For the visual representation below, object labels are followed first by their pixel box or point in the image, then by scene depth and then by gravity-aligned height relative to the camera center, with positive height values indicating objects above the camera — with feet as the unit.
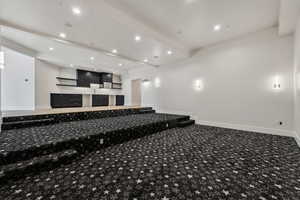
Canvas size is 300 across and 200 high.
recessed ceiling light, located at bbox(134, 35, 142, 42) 13.80 +6.75
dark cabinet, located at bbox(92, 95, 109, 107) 32.12 -0.13
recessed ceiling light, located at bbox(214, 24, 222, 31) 12.98 +7.43
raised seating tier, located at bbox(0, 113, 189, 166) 7.41 -2.71
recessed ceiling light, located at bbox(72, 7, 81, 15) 9.73 +6.84
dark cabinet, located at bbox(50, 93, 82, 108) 25.77 -0.11
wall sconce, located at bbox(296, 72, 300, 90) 10.05 +1.46
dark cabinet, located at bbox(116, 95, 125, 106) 35.14 +0.12
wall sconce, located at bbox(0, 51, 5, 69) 11.17 +3.34
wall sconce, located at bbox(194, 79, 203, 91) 19.19 +2.19
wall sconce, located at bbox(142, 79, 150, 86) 27.46 +3.75
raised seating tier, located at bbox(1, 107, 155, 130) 11.96 -2.09
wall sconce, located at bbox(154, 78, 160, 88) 25.31 +3.39
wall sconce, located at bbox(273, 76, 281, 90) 13.32 +1.58
